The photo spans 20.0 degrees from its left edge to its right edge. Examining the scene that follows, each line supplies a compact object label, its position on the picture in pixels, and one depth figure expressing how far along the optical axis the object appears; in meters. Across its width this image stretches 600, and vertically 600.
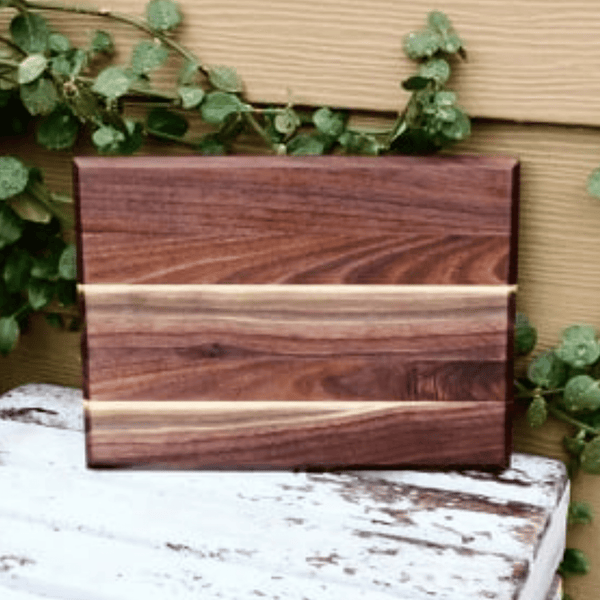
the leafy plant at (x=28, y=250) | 1.44
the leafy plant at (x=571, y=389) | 1.35
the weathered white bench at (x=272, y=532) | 1.16
